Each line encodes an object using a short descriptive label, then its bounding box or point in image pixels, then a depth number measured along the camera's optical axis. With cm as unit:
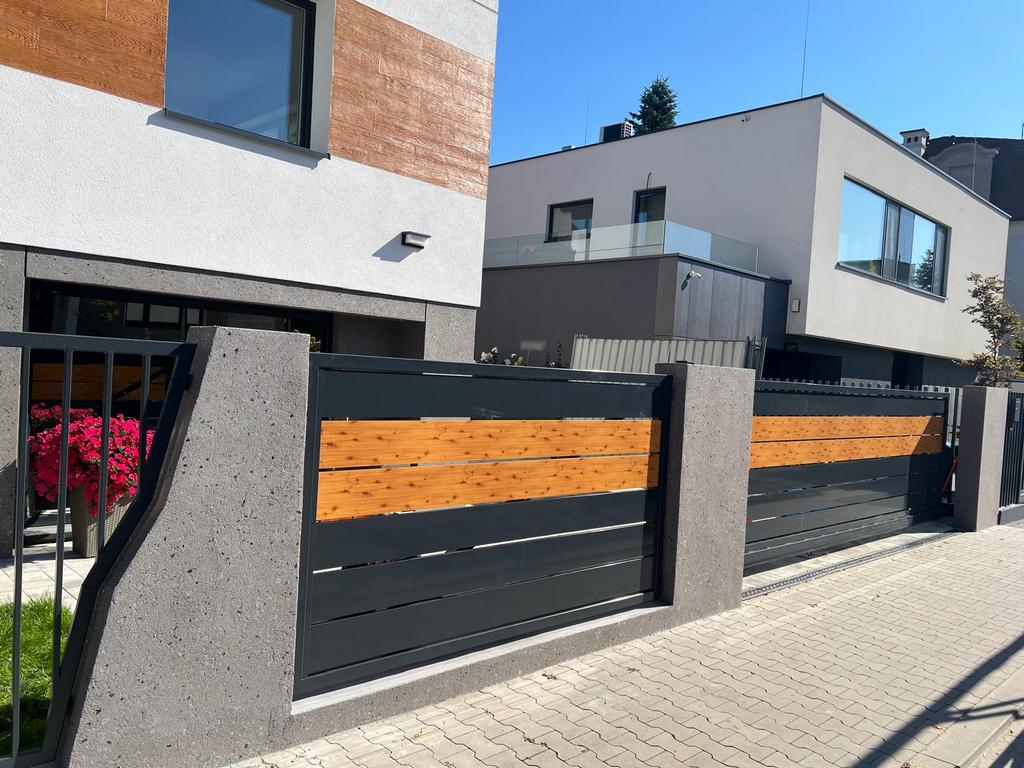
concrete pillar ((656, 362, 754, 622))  566
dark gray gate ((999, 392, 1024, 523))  1153
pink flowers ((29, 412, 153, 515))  609
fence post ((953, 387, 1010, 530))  1059
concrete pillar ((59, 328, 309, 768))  308
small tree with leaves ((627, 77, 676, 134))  4716
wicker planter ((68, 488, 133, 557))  642
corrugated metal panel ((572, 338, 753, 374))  952
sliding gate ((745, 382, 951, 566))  693
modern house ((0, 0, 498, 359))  638
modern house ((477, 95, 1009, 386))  1539
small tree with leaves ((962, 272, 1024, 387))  2092
